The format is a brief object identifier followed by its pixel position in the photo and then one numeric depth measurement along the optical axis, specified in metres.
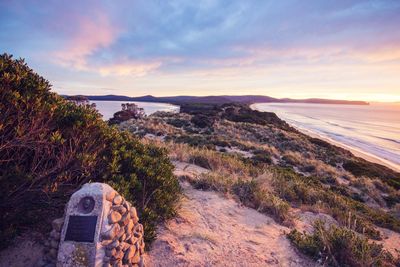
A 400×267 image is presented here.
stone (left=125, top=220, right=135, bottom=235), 3.17
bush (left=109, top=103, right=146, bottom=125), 33.91
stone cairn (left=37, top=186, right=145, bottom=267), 2.88
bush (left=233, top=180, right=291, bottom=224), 6.38
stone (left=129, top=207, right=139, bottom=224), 3.36
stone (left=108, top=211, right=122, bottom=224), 2.92
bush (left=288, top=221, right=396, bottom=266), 4.48
